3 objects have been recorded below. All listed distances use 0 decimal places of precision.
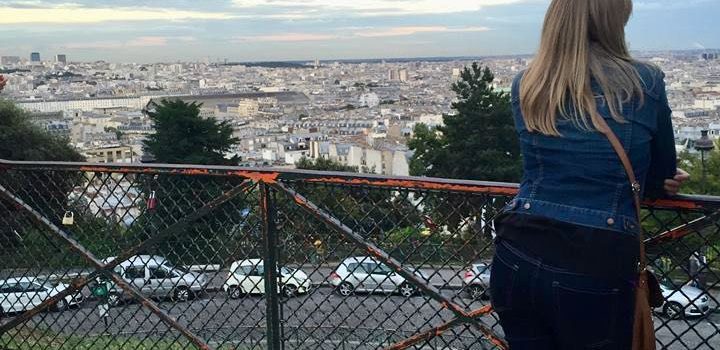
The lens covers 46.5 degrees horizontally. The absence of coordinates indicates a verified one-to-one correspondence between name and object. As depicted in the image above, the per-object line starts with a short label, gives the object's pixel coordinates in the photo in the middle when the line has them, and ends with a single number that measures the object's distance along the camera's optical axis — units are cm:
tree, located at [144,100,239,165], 2945
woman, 175
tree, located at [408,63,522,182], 2967
